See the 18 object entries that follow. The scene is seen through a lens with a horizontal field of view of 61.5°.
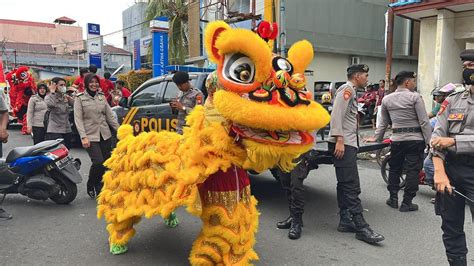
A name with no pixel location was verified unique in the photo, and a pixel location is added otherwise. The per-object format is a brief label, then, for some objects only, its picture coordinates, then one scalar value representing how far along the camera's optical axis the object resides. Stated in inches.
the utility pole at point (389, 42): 488.4
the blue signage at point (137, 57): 1003.6
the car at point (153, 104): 281.1
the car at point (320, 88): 622.5
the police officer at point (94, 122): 202.1
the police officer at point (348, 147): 163.9
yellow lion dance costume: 94.7
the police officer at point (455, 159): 110.7
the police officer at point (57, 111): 268.1
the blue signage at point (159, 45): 629.6
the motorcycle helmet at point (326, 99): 331.8
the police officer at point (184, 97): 206.2
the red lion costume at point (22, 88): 384.2
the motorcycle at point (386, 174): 225.9
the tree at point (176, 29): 797.2
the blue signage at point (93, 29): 653.3
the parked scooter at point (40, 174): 202.2
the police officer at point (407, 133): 197.1
